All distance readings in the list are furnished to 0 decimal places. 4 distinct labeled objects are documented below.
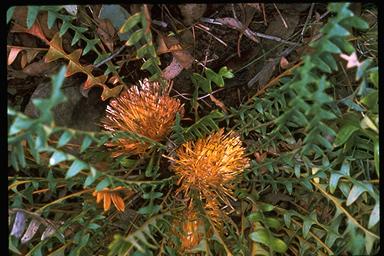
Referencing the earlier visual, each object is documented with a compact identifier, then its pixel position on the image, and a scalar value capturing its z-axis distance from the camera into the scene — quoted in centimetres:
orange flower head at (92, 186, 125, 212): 38
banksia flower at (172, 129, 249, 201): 42
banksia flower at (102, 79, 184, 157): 42
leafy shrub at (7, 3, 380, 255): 36
